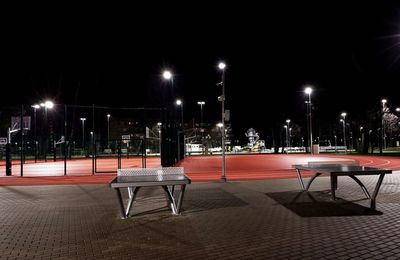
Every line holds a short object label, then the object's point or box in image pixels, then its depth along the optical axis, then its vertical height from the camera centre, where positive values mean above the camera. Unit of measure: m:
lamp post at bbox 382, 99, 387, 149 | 50.60 +4.81
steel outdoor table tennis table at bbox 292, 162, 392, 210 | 9.55 -0.73
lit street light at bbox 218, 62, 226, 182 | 16.84 +0.71
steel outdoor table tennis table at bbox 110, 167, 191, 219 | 8.77 -0.77
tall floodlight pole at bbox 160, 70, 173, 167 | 22.38 +0.30
